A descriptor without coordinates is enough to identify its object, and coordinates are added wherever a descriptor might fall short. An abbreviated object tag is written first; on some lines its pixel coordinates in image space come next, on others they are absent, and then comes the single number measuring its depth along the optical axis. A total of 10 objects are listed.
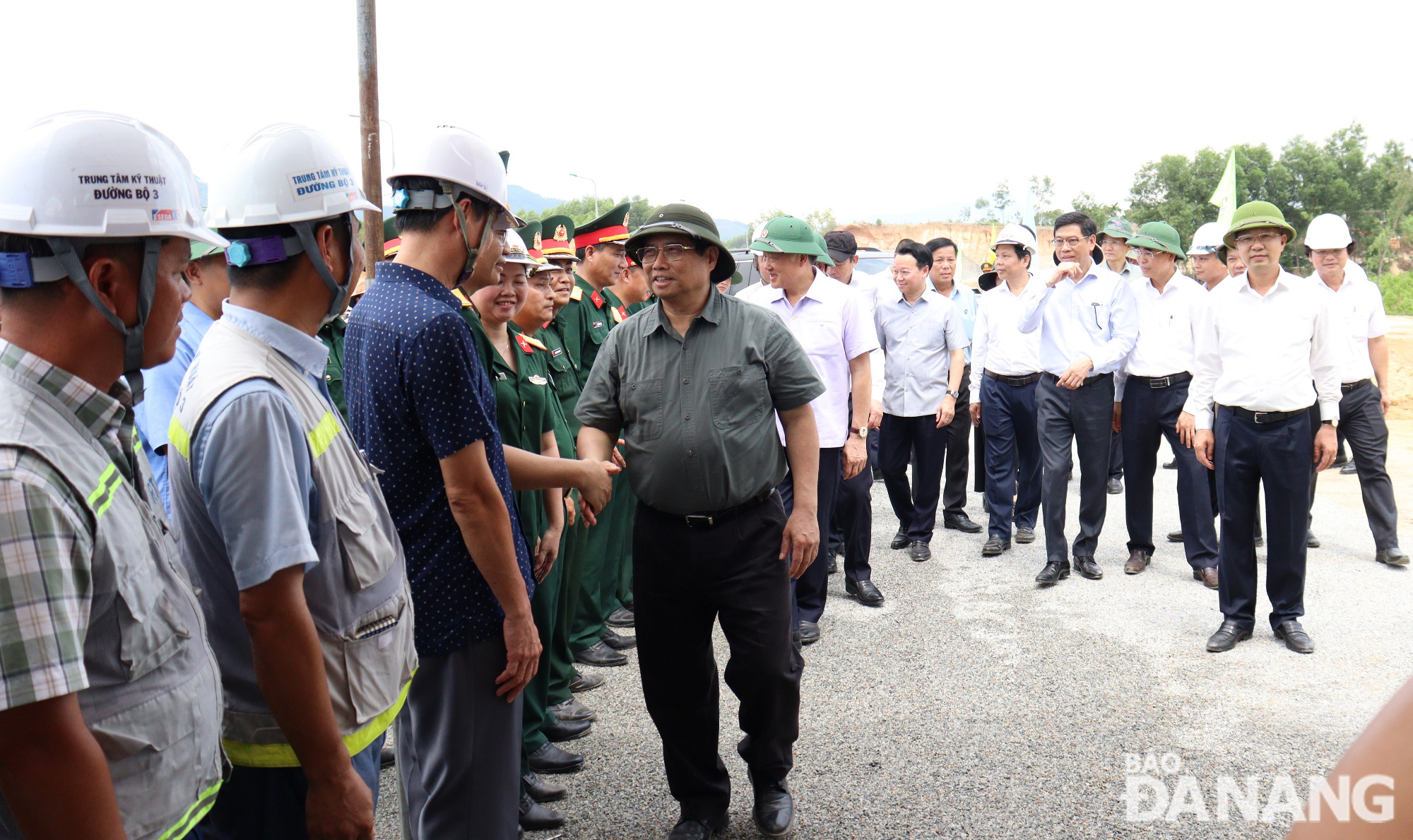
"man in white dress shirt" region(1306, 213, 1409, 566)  6.65
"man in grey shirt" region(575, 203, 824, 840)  3.19
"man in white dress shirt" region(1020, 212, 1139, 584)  6.42
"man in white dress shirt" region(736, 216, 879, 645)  5.29
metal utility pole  10.17
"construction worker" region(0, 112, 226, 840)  1.18
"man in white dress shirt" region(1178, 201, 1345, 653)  4.89
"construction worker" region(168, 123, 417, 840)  1.60
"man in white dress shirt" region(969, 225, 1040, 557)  7.31
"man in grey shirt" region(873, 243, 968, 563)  7.15
